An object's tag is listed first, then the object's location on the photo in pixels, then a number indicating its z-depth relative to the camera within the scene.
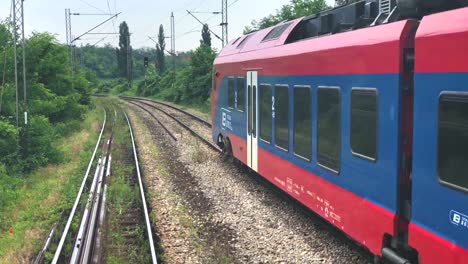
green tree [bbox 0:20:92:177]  15.50
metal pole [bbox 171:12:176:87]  60.96
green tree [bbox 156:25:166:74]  98.21
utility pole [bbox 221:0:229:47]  33.66
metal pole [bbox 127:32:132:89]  85.84
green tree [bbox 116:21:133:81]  107.12
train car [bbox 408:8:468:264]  4.71
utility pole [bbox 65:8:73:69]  46.48
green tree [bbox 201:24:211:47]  74.86
